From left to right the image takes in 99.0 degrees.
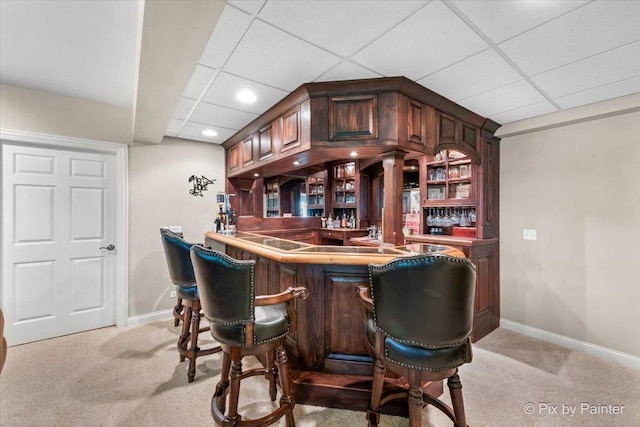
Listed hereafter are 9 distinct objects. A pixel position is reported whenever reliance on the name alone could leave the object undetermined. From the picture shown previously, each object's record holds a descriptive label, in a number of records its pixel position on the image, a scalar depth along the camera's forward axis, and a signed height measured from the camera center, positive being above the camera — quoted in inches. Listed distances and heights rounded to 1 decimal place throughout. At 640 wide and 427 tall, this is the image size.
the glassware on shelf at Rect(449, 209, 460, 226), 138.8 -1.9
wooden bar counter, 75.0 -33.9
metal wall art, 151.7 +18.0
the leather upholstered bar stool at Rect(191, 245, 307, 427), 57.2 -24.4
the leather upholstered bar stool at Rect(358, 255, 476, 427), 49.1 -19.7
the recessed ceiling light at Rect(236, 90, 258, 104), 96.6 +43.7
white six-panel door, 110.7 -11.2
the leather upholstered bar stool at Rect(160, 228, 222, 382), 89.5 -23.5
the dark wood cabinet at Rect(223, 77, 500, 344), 88.9 +25.5
